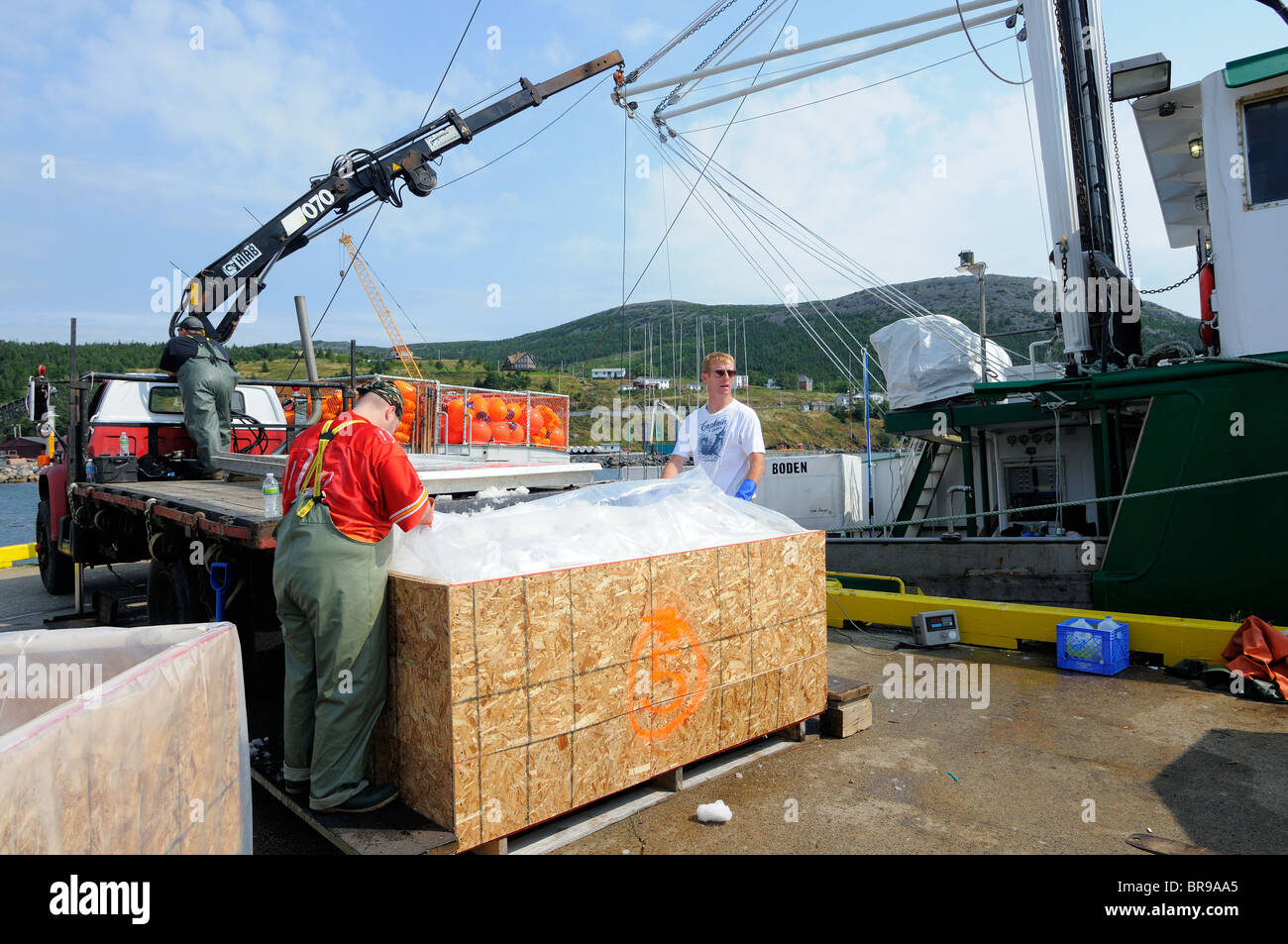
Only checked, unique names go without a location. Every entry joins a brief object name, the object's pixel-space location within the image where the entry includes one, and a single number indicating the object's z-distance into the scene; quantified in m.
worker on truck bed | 7.59
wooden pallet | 3.41
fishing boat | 6.46
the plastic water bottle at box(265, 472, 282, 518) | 4.20
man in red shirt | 3.25
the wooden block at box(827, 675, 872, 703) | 4.73
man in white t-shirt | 5.15
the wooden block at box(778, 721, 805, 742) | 4.61
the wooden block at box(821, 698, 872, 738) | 4.71
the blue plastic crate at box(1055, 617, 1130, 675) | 5.92
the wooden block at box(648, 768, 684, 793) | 3.90
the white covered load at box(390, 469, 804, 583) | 3.36
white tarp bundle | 10.44
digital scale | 6.90
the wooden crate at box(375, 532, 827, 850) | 3.08
